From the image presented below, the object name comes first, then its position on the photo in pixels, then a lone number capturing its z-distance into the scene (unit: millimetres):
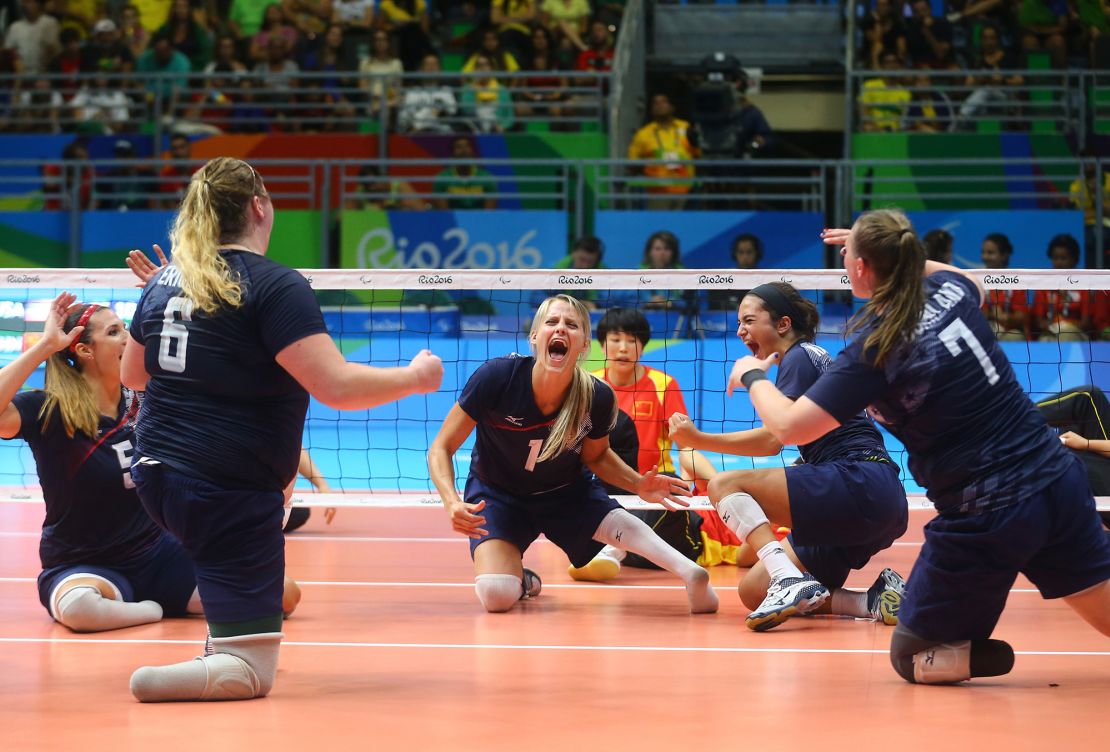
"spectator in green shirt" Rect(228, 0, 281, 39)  17141
